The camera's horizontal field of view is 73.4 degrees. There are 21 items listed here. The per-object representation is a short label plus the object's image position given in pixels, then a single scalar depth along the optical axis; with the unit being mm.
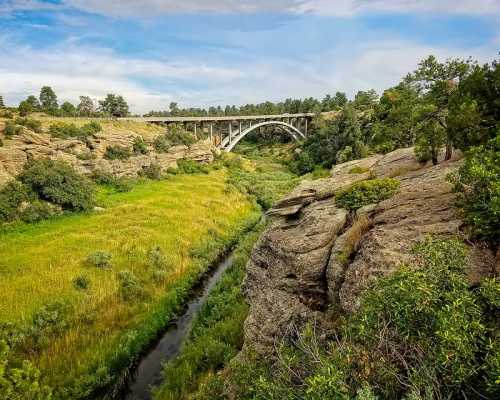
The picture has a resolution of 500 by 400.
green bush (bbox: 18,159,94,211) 38594
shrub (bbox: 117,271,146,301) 24359
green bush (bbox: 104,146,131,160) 55812
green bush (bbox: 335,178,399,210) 16625
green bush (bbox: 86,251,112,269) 27281
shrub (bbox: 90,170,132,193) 50469
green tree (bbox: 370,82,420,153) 19845
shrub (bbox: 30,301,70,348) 19194
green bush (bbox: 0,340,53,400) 11641
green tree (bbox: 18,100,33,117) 56188
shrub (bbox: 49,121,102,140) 50719
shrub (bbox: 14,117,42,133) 47800
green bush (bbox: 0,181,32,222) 33812
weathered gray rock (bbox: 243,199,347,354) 14453
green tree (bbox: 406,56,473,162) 17203
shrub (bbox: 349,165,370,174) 23000
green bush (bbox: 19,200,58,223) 35250
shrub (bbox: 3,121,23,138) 43697
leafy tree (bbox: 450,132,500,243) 9039
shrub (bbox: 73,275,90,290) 24234
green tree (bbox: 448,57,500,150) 14797
